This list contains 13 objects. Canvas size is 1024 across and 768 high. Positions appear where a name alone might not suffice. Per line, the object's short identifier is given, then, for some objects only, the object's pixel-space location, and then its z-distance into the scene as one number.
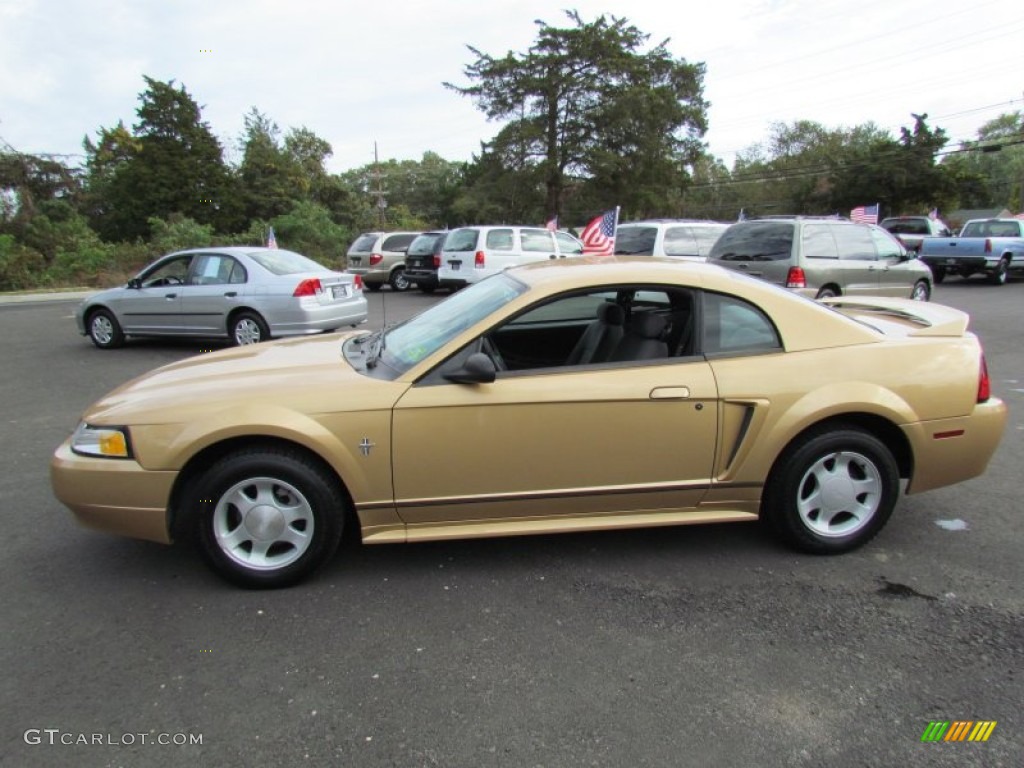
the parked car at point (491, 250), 15.34
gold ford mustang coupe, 3.00
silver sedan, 9.16
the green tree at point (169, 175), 40.56
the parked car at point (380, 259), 19.48
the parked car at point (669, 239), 12.35
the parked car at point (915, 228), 22.36
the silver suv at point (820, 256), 9.56
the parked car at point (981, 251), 17.94
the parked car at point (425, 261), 17.47
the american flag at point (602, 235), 13.96
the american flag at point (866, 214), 21.42
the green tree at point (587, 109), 36.06
